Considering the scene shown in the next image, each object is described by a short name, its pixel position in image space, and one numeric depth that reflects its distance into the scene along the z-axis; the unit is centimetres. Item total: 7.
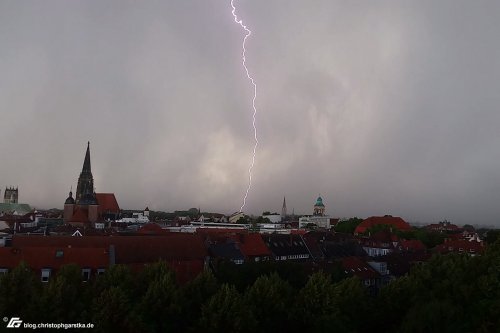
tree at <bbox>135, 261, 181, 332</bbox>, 3322
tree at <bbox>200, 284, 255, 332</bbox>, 3153
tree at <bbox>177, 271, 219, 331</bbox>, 3440
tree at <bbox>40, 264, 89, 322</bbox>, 3052
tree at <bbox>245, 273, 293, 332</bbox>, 3469
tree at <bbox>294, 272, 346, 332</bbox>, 3394
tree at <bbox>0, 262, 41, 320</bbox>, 3038
